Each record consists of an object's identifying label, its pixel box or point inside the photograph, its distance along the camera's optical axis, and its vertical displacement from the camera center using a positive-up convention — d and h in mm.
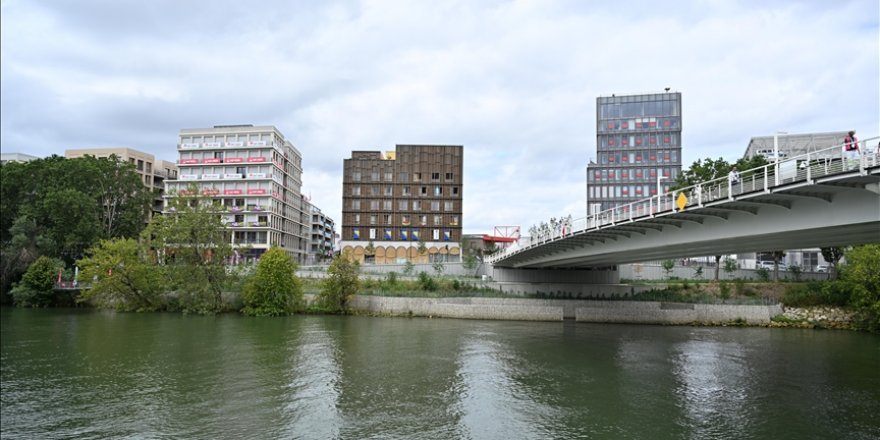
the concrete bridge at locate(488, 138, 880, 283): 19547 +1817
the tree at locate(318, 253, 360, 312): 54500 -3468
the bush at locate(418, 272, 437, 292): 63403 -3734
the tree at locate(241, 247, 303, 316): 53250 -3824
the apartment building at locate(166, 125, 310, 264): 96750 +14234
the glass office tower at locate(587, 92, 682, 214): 124500 +24865
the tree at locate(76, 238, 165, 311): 55406 -2786
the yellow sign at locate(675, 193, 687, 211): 26422 +2603
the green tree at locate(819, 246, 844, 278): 64119 +53
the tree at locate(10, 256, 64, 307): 58625 -4101
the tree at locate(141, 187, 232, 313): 55188 -130
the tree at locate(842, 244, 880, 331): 44844 -2553
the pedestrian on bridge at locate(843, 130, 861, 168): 18122 +3664
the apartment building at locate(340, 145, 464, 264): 108250 +10669
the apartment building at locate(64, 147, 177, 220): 103438 +17023
